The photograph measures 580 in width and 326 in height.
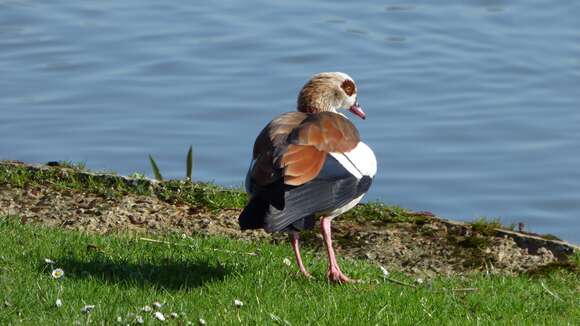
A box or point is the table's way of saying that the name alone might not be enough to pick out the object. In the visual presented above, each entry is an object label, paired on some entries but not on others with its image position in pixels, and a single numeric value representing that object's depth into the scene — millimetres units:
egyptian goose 16328
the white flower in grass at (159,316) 14789
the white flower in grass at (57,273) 16344
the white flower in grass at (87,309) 14985
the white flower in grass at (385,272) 17995
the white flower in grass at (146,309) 15098
